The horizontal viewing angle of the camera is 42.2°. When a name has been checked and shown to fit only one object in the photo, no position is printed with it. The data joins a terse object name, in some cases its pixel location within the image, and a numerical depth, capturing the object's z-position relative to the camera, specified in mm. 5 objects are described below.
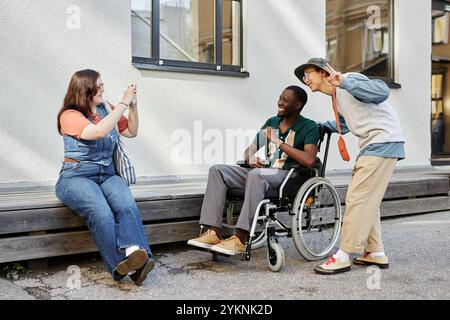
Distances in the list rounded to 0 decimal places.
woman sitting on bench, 3391
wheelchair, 3836
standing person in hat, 3760
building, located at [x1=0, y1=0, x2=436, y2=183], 4840
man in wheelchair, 3766
